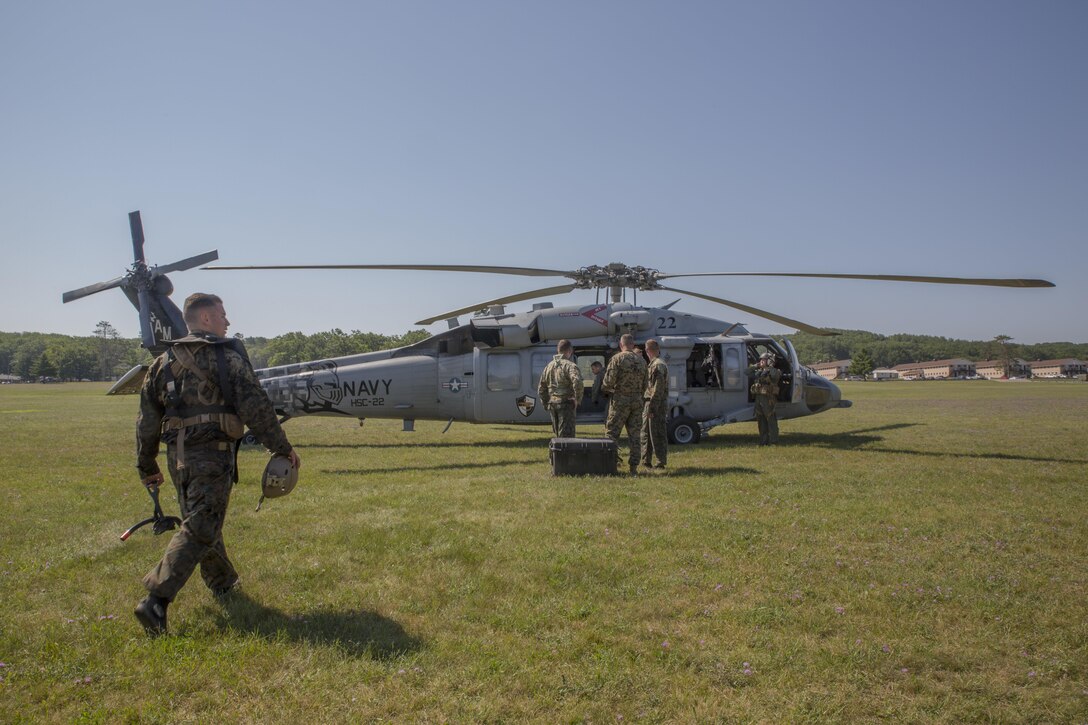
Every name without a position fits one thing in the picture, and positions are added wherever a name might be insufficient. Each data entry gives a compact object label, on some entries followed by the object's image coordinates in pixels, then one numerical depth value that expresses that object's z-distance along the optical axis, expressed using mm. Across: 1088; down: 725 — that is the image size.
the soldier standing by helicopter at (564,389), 10328
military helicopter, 13562
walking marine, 3941
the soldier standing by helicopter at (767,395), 12641
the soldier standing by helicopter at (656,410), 9680
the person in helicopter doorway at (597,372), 12511
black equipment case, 9023
